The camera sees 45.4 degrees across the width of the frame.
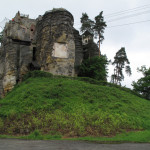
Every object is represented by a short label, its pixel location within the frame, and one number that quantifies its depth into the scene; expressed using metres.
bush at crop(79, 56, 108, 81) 28.70
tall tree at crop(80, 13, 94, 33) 33.06
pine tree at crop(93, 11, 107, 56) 33.25
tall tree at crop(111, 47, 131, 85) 39.56
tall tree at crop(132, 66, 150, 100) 31.22
